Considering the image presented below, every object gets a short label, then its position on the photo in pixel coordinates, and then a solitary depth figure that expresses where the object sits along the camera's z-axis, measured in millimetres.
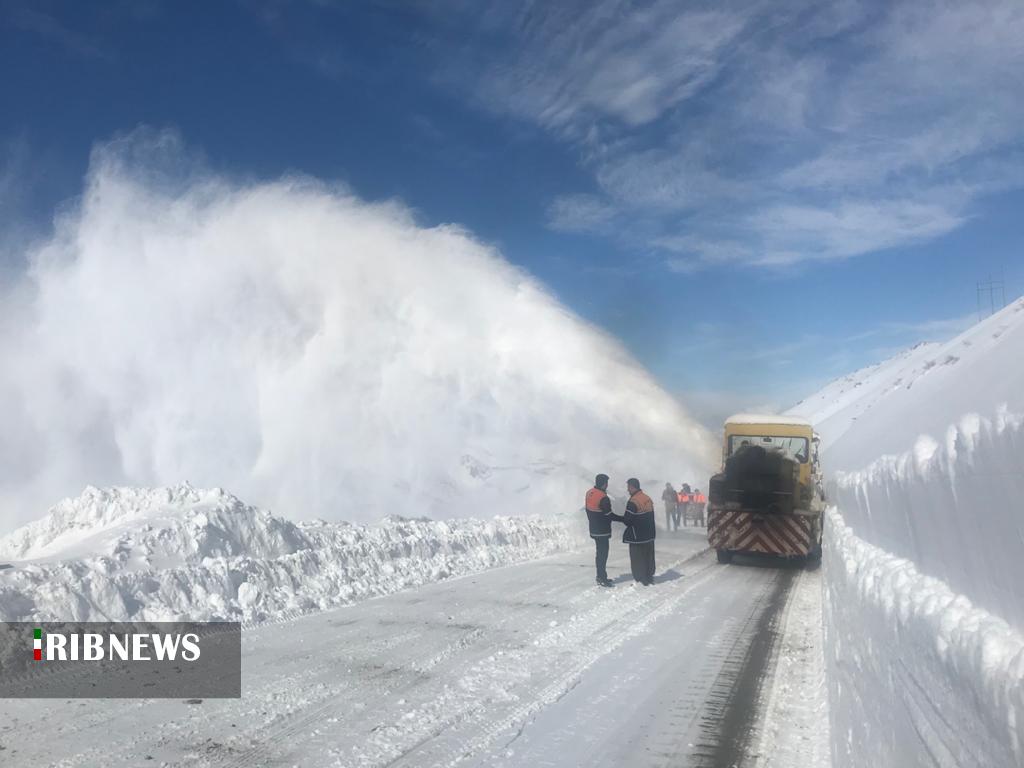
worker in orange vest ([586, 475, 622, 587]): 11703
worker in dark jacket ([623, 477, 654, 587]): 11867
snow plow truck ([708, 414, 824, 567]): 14258
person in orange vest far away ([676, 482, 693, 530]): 25594
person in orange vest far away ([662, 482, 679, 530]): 23164
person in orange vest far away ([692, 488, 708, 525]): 25828
